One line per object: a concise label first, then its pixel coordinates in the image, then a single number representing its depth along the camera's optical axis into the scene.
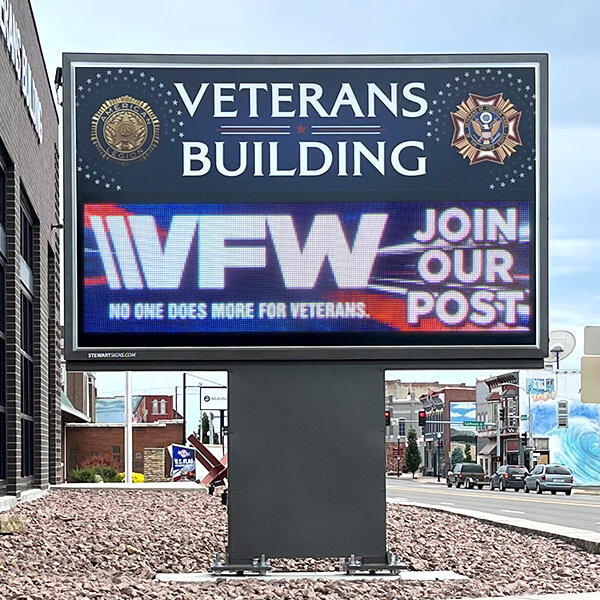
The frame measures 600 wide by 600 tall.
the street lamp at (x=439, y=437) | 115.50
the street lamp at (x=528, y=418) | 82.94
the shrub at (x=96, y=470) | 41.61
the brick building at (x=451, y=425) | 111.88
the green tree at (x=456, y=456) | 109.31
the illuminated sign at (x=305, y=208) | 12.25
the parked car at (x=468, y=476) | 62.72
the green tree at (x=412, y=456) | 114.88
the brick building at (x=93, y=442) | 54.81
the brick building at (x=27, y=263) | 21.69
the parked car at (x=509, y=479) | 58.16
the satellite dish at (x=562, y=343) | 81.56
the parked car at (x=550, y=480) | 53.53
